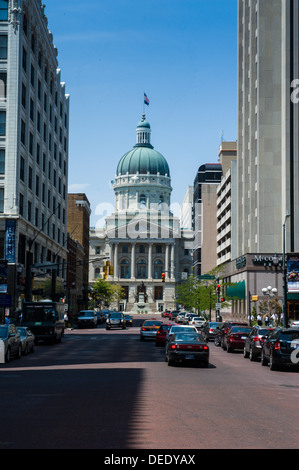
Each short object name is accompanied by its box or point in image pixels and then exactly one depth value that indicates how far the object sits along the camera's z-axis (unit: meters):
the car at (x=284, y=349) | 26.45
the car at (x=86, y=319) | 77.94
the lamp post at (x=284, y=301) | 47.04
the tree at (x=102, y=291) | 142.00
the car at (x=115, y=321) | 75.56
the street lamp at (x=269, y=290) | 57.05
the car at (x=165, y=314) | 128.74
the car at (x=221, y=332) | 42.66
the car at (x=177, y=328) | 36.19
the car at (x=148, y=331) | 51.63
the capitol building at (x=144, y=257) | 186.12
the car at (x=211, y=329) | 51.47
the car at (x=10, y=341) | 28.59
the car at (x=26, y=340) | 33.41
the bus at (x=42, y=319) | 44.22
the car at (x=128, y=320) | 88.99
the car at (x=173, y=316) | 102.31
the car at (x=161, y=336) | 44.62
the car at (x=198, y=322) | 64.75
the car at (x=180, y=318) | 83.28
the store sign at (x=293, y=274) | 56.94
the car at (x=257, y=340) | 32.09
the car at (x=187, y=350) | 27.52
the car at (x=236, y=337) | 38.50
